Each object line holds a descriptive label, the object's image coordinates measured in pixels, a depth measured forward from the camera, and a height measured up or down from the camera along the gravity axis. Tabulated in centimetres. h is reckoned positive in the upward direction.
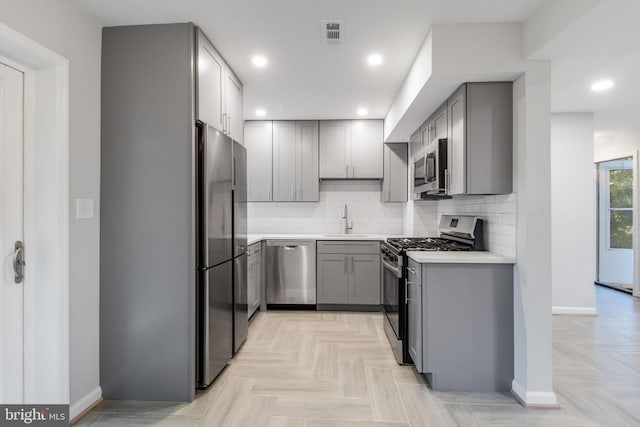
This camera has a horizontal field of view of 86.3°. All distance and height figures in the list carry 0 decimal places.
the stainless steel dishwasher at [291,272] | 430 -75
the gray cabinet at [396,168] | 462 +61
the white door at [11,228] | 179 -8
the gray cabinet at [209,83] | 233 +95
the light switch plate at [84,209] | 206 +2
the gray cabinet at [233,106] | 288 +95
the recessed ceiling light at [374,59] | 270 +125
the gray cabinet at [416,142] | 384 +84
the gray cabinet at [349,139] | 462 +100
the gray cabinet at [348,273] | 423 -75
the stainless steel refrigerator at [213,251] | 232 -27
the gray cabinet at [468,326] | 237 -79
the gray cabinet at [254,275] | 375 -73
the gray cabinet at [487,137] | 242 +54
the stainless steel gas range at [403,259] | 279 -41
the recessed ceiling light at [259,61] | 276 +126
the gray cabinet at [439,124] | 289 +80
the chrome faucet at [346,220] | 488 -10
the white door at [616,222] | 543 -15
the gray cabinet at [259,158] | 463 +74
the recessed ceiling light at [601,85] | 320 +122
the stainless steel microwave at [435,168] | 286 +40
